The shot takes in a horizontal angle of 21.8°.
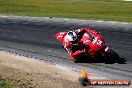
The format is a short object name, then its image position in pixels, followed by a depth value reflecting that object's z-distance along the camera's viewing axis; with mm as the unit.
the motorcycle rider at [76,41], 18734
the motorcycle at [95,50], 18297
